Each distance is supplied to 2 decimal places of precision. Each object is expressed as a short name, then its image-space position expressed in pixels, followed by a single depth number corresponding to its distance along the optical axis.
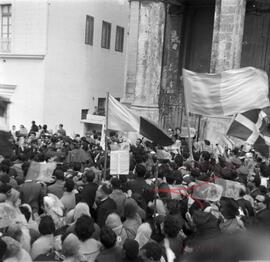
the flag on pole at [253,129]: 7.35
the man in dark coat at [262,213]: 5.17
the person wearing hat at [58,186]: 6.75
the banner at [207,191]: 6.18
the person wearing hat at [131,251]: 4.13
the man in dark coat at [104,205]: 5.87
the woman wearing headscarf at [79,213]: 5.09
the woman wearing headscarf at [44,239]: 4.62
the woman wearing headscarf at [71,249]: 4.22
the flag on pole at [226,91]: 7.90
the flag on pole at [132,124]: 7.46
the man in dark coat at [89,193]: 6.60
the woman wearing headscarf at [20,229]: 4.58
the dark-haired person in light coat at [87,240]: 4.48
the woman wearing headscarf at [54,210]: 5.67
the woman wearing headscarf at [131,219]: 5.35
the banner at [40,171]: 7.16
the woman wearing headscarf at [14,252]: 4.10
